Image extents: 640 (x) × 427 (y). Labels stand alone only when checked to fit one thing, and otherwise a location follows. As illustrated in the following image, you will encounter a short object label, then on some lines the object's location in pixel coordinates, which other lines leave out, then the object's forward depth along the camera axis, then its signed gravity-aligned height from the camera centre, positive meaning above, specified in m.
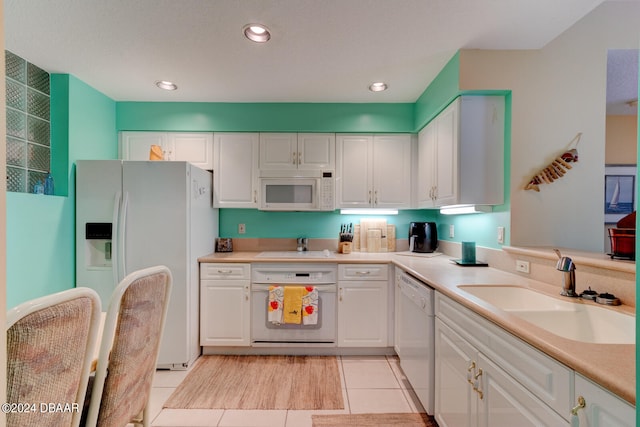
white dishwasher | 1.76 -0.85
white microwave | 3.00 +0.23
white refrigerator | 2.42 -0.10
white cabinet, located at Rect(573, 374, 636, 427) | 0.65 -0.47
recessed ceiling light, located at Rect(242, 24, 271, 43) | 1.79 +1.15
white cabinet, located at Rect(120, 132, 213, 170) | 3.03 +0.70
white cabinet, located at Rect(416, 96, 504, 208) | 2.07 +0.46
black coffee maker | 2.95 -0.24
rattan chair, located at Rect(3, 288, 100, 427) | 0.66 -0.37
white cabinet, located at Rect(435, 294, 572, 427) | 0.87 -0.62
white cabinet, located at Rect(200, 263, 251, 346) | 2.68 -0.88
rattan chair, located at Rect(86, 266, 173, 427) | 0.97 -0.50
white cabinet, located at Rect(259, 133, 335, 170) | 3.06 +0.64
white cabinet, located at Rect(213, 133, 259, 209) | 3.06 +0.45
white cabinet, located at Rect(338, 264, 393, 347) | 2.68 -0.87
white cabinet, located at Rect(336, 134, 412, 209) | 3.07 +0.45
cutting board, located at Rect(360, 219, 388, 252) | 3.21 -0.25
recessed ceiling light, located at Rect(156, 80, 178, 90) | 2.58 +1.15
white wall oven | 2.67 -0.84
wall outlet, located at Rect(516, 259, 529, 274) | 1.82 -0.33
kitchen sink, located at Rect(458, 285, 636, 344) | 1.14 -0.46
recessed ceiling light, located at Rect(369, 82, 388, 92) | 2.59 +1.16
